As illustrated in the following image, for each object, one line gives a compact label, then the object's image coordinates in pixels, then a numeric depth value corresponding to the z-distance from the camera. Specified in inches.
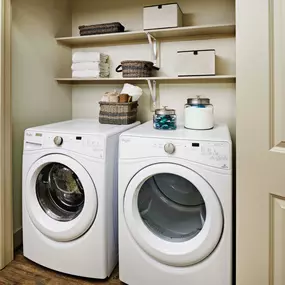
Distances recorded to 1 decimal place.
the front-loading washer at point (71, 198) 66.1
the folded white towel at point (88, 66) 94.0
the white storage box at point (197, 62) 80.4
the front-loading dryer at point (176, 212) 56.7
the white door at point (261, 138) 41.9
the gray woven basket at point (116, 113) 82.2
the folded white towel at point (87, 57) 93.7
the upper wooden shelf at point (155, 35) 81.8
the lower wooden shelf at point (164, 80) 83.1
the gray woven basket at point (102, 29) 90.3
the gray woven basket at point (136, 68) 87.3
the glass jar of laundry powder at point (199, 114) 68.9
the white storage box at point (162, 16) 82.2
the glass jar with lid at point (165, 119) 70.2
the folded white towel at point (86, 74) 94.3
